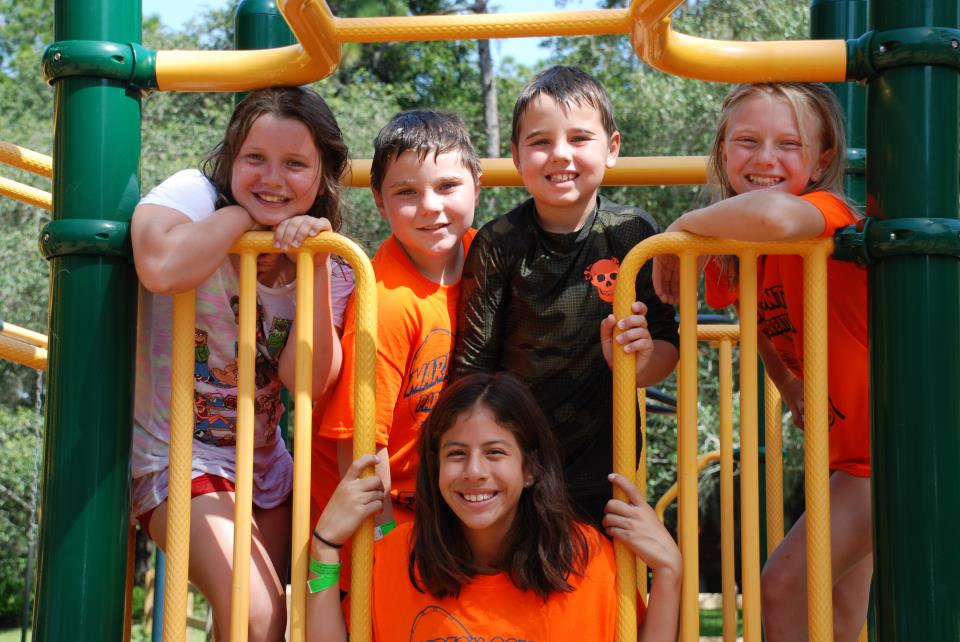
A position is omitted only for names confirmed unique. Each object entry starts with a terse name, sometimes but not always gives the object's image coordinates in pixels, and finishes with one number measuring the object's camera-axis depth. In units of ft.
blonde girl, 7.19
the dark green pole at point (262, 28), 10.41
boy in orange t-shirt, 7.63
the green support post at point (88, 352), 6.42
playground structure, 5.97
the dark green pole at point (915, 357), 5.89
